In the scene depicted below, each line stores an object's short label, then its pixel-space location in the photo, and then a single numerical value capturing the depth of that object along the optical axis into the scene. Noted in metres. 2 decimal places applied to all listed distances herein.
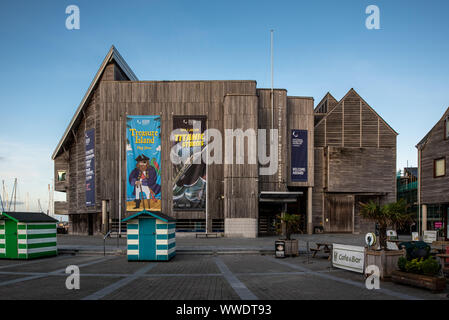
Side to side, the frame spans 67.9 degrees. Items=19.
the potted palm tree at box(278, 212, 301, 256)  18.73
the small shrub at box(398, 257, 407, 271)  11.36
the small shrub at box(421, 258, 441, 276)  10.48
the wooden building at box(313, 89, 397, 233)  37.75
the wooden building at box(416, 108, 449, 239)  31.19
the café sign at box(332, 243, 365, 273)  12.99
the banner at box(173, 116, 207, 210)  34.56
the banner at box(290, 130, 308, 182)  36.38
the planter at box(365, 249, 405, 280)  12.13
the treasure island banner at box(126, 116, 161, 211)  34.50
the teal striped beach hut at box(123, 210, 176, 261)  16.92
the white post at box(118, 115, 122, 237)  34.22
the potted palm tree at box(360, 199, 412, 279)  12.22
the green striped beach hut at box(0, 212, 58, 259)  18.08
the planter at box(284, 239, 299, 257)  18.70
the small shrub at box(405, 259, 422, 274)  10.80
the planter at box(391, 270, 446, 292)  10.12
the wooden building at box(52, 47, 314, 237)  33.44
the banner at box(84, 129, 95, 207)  37.49
